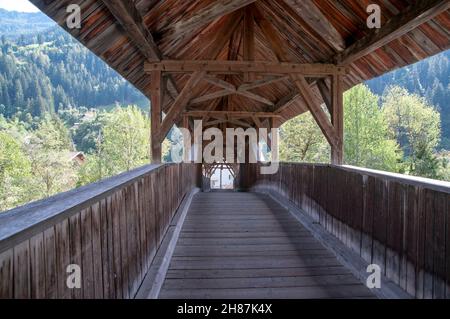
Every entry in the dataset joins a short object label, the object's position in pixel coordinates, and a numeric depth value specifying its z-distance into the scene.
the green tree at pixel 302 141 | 29.98
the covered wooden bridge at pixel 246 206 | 1.86
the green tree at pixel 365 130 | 26.30
